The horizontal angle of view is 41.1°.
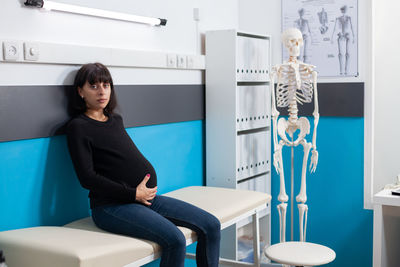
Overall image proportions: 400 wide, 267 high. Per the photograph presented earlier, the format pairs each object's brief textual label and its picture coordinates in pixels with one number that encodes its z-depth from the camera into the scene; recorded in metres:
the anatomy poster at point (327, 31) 3.24
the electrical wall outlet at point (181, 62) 2.99
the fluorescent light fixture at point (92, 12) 2.17
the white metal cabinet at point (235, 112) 3.14
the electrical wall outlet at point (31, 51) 2.10
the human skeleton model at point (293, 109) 2.96
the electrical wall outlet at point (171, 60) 2.91
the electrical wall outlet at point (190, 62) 3.05
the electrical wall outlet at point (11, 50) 2.02
